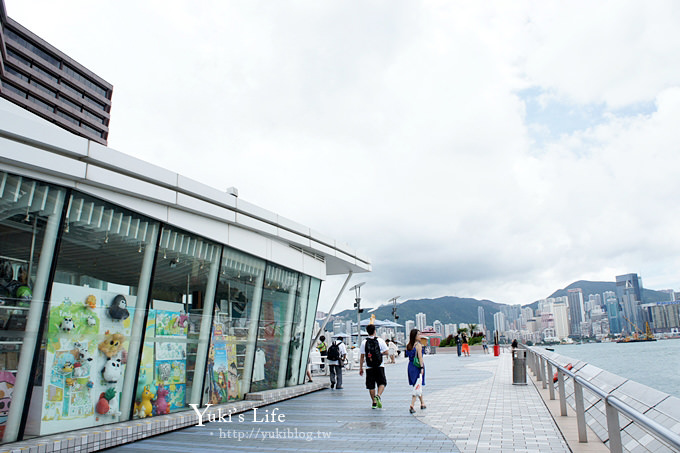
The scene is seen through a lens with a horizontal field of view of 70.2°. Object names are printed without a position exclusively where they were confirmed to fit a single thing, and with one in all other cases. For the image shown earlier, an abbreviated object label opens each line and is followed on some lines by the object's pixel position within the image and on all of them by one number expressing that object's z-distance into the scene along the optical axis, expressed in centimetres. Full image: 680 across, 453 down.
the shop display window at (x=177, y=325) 823
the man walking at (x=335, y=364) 1408
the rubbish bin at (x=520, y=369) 1342
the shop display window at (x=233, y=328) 971
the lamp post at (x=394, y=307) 4344
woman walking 929
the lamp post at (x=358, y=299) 3461
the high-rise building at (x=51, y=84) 5347
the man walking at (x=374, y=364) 973
